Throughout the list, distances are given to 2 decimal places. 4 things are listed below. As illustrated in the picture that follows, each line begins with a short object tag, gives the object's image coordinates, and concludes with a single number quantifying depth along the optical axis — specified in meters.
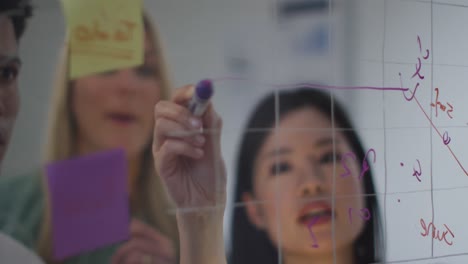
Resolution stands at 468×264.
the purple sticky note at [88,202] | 1.10
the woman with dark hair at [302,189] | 1.18
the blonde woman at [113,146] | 1.10
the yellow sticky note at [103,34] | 1.11
